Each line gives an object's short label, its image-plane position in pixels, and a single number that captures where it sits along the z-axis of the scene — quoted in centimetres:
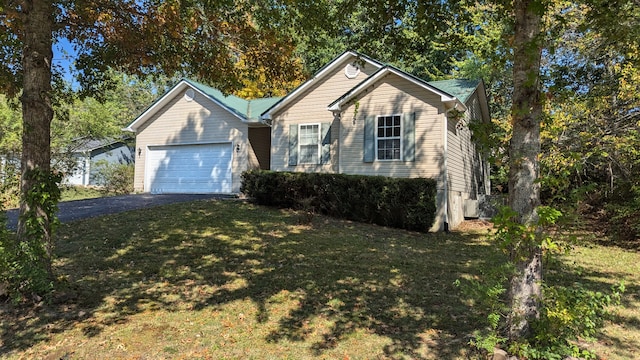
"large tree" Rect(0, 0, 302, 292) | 704
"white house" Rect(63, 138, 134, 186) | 2323
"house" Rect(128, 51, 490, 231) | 1196
